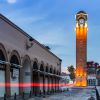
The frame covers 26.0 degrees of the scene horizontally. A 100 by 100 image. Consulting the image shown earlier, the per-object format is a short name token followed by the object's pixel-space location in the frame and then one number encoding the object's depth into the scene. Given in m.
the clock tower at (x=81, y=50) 93.61
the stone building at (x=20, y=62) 24.22
